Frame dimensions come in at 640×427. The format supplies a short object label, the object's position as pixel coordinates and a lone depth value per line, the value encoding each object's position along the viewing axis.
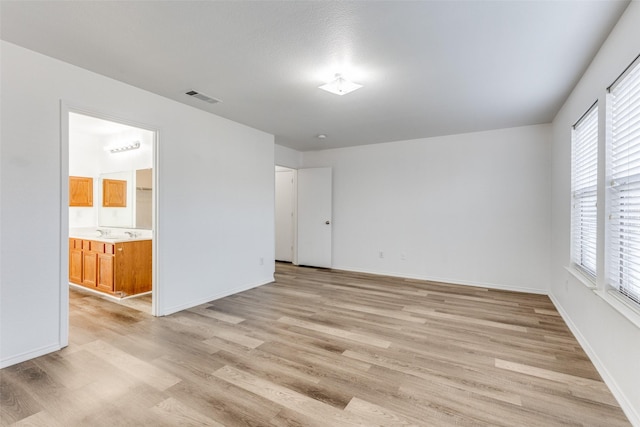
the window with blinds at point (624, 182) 1.87
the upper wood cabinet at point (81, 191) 5.03
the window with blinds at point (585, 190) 2.66
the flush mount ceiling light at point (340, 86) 2.80
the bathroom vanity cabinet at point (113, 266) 4.03
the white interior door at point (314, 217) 6.16
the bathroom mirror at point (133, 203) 4.69
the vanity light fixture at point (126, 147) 4.70
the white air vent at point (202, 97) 3.26
